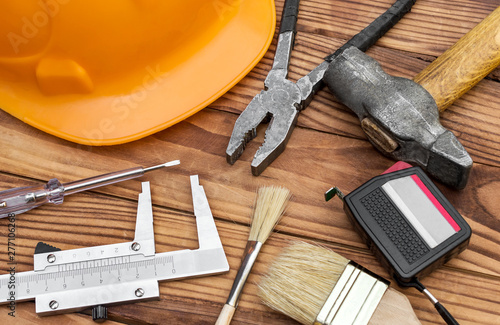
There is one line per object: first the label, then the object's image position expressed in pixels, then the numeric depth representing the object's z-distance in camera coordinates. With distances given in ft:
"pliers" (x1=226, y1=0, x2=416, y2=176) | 1.61
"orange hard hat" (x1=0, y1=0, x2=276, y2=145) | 1.56
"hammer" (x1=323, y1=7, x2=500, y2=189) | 1.53
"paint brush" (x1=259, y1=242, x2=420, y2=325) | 1.45
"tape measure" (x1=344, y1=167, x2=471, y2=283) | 1.48
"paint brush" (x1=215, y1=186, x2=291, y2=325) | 1.51
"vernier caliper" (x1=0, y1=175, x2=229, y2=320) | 1.52
